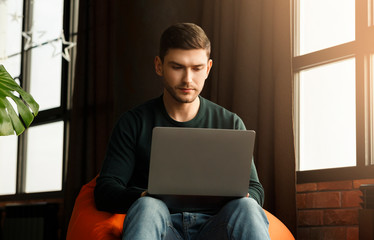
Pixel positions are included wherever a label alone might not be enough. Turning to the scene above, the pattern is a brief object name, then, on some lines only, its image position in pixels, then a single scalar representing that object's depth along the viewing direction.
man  1.77
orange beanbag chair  2.00
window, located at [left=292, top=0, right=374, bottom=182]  2.78
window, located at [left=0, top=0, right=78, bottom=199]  5.08
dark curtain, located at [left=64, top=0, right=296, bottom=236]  2.96
